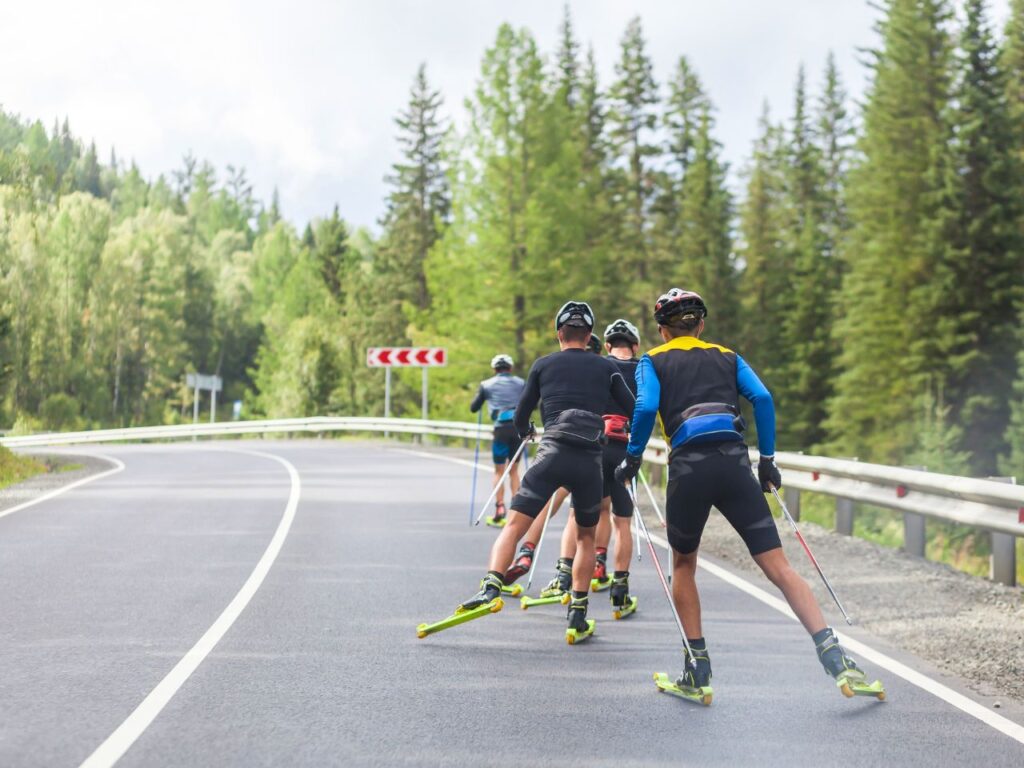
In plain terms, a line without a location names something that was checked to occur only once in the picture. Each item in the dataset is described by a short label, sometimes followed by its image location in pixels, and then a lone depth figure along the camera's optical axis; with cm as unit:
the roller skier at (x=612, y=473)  856
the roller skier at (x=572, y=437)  766
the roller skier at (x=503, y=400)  1308
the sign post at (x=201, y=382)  5266
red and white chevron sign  3478
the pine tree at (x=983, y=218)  4369
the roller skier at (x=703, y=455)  609
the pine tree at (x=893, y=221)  4675
